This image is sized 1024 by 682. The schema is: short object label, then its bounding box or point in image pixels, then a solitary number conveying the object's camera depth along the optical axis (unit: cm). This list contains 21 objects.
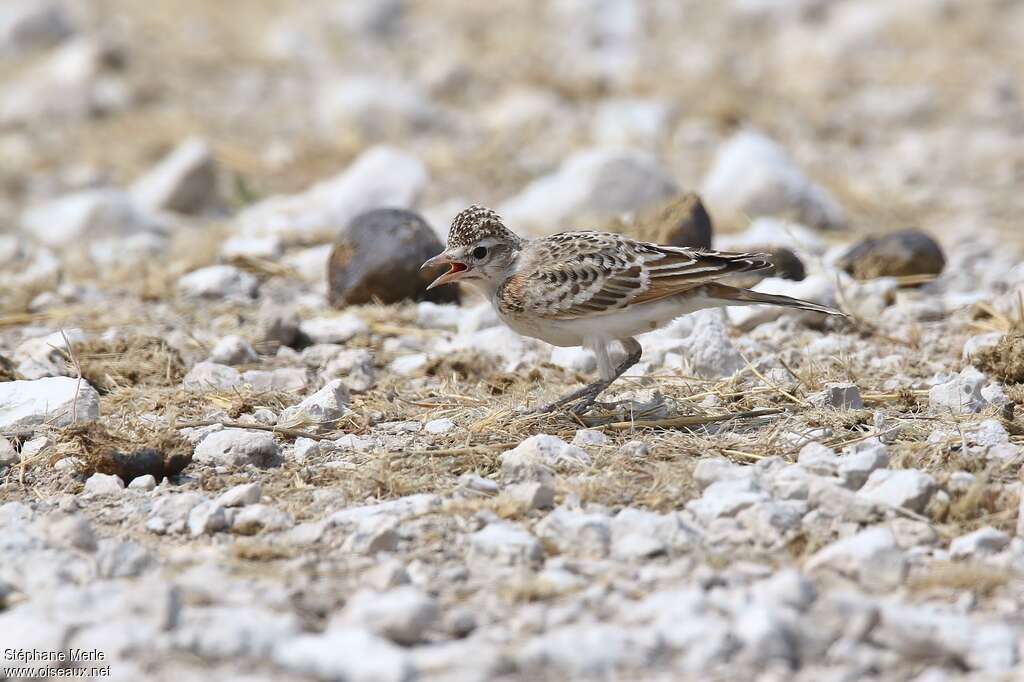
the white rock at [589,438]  1109
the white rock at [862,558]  846
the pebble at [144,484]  1057
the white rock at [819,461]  997
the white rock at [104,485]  1051
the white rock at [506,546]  888
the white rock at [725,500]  932
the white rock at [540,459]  1042
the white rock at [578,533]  900
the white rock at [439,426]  1158
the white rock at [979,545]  881
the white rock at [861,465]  982
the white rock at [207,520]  958
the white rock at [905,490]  941
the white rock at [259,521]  959
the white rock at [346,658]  727
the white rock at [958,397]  1162
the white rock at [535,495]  968
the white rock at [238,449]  1100
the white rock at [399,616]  774
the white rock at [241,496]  999
